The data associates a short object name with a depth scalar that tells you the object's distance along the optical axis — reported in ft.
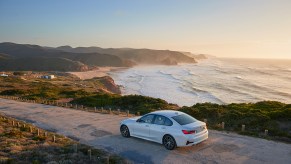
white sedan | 28.32
